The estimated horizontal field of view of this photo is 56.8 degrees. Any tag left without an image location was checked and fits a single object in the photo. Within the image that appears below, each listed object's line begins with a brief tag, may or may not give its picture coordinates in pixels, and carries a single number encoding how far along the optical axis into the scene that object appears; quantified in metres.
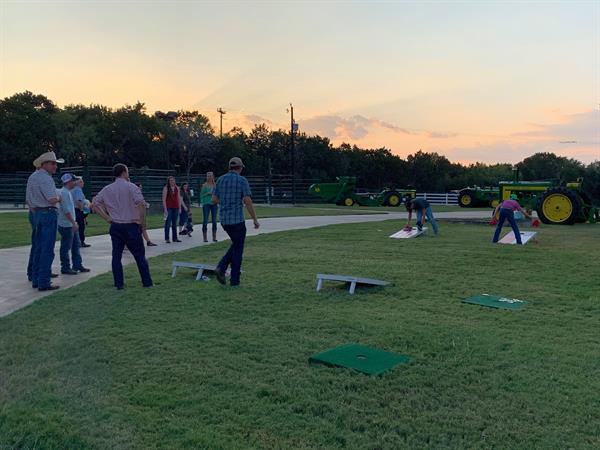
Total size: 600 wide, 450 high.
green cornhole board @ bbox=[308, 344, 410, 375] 4.30
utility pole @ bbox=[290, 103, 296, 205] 40.91
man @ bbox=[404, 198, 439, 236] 14.68
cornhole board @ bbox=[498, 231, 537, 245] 12.64
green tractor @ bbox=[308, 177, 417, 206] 37.41
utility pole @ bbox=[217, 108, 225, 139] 73.56
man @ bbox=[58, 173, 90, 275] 8.50
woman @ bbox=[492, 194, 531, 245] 12.43
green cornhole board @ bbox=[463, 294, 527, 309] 6.41
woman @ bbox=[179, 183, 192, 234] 15.20
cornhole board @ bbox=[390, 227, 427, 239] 14.03
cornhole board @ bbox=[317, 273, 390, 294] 7.14
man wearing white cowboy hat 7.52
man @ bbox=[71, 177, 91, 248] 10.62
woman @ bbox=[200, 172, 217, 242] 13.36
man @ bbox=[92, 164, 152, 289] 7.43
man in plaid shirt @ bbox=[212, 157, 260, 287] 7.71
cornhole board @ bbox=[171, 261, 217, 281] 8.05
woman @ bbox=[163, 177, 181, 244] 13.37
